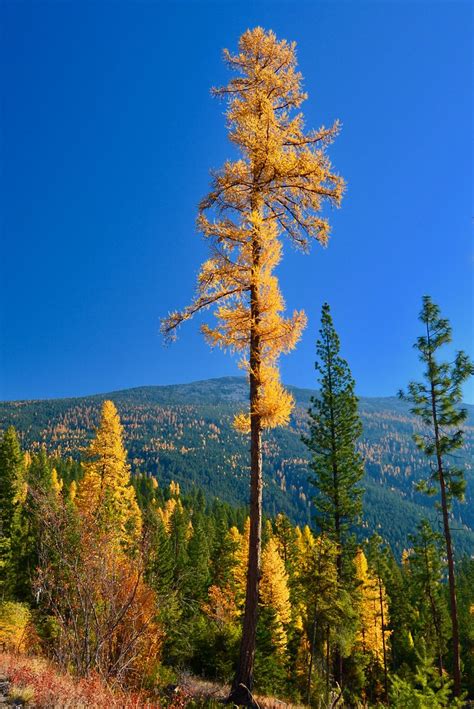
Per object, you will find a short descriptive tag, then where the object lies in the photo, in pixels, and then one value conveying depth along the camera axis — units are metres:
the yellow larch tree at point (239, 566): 34.37
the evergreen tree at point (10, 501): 27.72
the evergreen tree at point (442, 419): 16.22
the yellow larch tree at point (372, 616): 30.67
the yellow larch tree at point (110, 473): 23.06
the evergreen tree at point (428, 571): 25.73
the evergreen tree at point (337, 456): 20.05
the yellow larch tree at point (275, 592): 27.91
